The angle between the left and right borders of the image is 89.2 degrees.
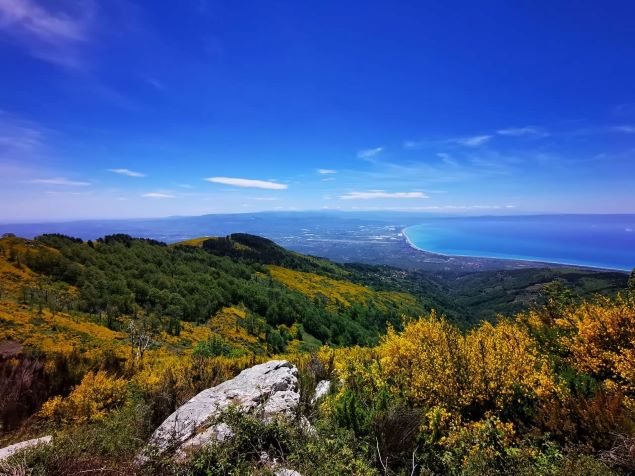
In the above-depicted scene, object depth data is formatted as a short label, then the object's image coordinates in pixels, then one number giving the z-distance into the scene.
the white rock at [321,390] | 8.70
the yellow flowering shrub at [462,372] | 7.64
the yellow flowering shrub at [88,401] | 8.87
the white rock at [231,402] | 6.45
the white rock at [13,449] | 5.33
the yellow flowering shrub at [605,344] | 8.70
